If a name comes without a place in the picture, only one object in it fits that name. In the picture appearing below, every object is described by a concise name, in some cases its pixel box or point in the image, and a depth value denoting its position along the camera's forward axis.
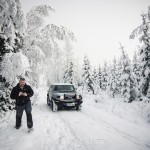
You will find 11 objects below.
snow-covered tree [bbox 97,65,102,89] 47.86
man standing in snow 6.53
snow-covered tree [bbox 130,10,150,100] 17.78
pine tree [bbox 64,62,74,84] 39.87
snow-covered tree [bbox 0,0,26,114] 6.94
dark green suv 11.48
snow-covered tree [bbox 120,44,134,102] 20.30
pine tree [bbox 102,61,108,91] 47.71
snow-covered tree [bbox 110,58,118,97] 27.26
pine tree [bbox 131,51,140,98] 20.19
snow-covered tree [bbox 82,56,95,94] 30.47
